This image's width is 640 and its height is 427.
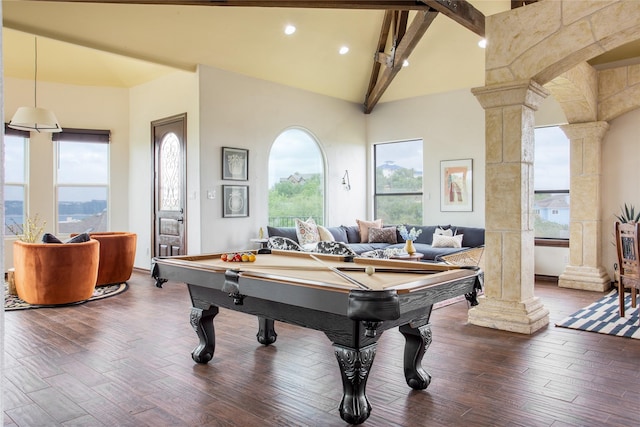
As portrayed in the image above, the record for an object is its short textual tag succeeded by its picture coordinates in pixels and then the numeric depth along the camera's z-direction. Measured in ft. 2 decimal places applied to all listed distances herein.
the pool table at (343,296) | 7.34
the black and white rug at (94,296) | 17.11
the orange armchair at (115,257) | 20.93
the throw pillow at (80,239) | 18.34
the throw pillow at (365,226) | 27.53
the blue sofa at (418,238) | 23.20
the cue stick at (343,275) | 7.82
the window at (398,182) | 29.22
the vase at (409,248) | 20.77
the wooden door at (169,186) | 23.11
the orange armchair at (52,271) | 16.97
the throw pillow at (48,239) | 17.71
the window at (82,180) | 25.40
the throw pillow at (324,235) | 24.66
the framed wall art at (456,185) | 26.61
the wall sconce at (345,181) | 29.81
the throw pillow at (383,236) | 26.96
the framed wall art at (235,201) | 22.91
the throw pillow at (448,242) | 24.17
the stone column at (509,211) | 14.26
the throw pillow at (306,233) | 23.77
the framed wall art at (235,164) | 22.91
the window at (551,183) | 23.94
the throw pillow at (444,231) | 25.27
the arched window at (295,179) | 27.37
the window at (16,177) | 23.90
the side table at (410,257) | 20.17
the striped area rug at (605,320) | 14.16
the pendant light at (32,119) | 18.40
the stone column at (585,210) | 21.53
